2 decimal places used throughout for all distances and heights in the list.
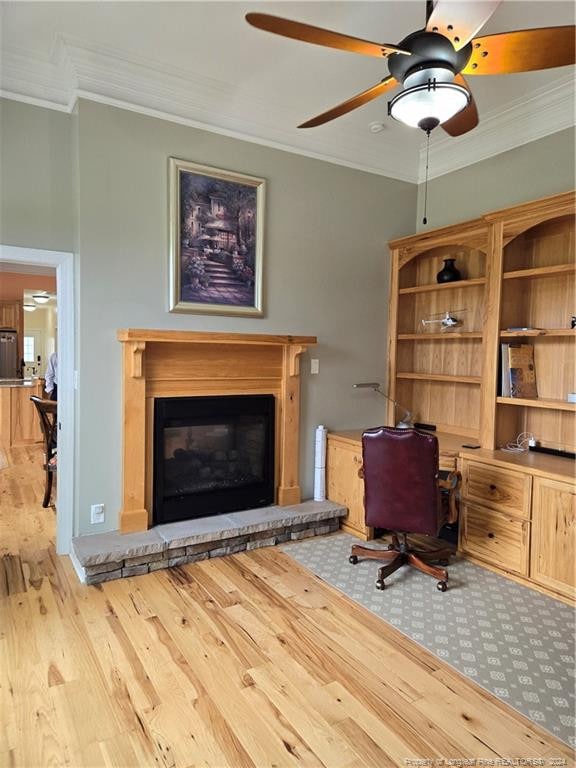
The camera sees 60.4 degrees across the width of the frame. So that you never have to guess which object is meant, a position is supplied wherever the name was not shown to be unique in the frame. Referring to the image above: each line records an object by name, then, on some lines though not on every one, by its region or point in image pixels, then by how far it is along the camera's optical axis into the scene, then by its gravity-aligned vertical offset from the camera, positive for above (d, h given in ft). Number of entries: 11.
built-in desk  9.33 -3.09
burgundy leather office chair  9.50 -2.52
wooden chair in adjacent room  13.76 -2.34
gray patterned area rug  6.88 -4.55
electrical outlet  10.70 -3.47
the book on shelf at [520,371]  11.33 -0.22
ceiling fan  5.76 +3.93
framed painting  11.29 +2.76
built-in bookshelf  11.04 +1.08
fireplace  10.75 -0.58
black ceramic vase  13.25 +2.34
